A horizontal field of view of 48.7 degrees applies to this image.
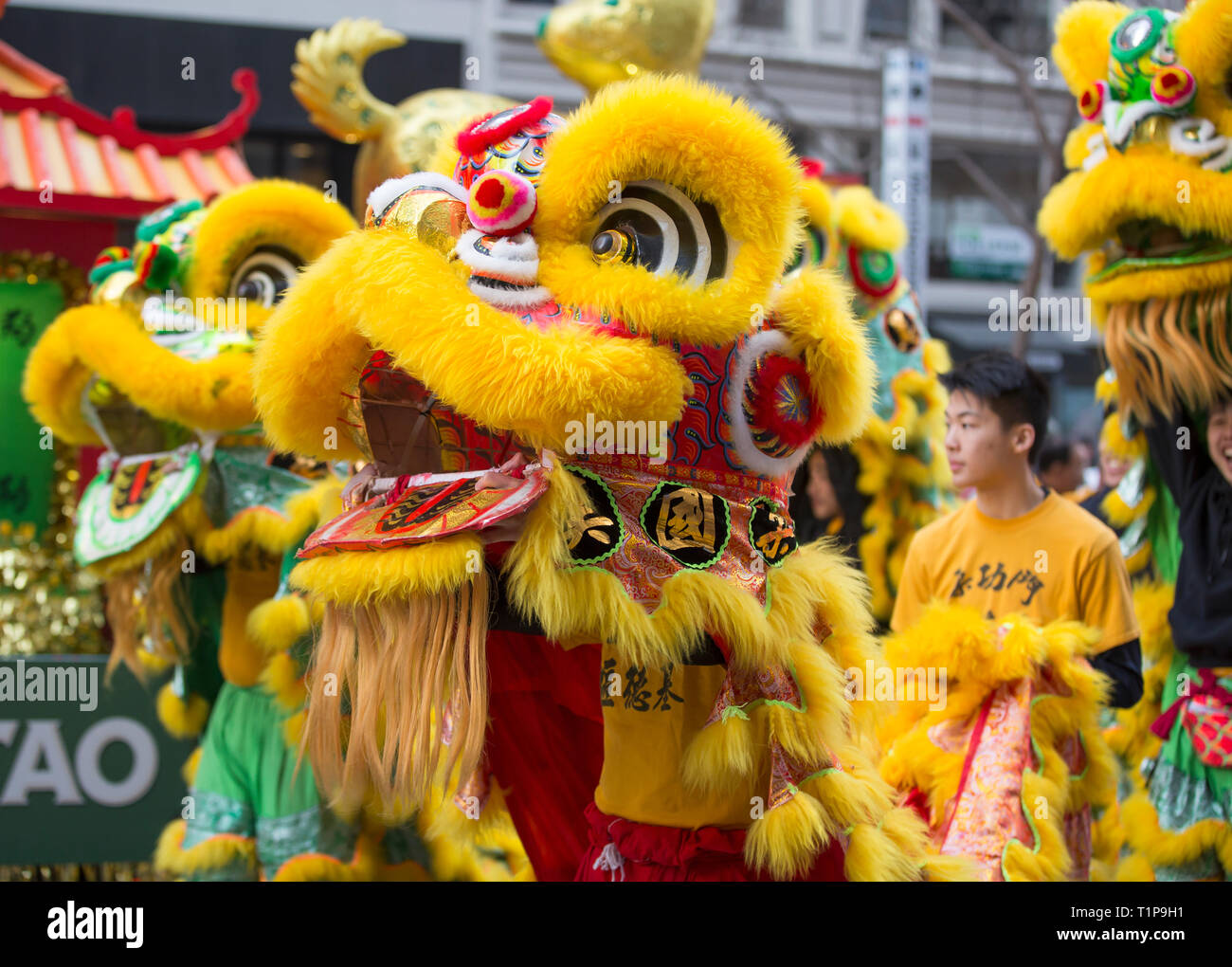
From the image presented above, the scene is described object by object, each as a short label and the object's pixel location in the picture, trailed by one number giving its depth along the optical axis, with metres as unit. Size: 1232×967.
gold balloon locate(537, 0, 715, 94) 5.18
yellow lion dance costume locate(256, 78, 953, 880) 2.16
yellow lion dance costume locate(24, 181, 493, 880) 3.86
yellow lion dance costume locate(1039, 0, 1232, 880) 3.58
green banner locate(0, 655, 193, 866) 4.29
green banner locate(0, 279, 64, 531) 5.80
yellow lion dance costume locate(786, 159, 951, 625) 5.06
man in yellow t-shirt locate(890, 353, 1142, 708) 3.41
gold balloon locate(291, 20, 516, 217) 5.80
